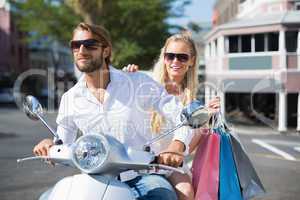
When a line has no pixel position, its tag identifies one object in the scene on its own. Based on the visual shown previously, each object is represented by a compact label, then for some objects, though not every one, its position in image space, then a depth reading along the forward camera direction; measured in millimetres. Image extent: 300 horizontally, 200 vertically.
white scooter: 2217
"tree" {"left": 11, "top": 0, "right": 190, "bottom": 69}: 25828
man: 2641
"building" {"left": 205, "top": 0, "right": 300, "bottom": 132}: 19891
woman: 3139
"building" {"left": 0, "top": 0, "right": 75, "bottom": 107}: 35562
